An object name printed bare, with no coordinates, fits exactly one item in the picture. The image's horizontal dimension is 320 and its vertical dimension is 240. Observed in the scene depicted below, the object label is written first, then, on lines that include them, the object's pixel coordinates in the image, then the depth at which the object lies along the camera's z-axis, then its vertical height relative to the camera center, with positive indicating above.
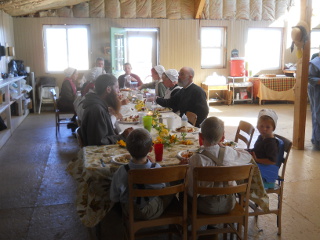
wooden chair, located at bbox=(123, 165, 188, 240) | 2.10 -0.83
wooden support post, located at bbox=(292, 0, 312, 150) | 5.29 -0.52
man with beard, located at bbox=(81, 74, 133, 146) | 3.02 -0.47
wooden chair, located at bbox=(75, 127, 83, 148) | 3.12 -0.68
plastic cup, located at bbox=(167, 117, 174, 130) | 3.52 -0.63
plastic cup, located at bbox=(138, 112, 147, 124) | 3.72 -0.60
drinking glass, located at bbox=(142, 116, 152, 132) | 3.34 -0.60
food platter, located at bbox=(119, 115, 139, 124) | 3.73 -0.66
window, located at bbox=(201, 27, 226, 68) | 10.61 +0.32
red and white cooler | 10.34 -0.28
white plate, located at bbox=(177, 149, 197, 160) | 2.53 -0.70
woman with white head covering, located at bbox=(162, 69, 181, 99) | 5.23 -0.34
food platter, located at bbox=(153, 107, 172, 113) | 4.60 -0.67
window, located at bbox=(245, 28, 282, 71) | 10.84 +0.25
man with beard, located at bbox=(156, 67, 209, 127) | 4.43 -0.52
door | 9.58 +0.27
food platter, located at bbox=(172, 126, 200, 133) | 3.36 -0.68
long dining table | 2.37 -0.86
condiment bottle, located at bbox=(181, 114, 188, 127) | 3.62 -0.64
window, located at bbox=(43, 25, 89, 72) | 9.62 +0.32
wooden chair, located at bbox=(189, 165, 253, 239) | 2.16 -0.84
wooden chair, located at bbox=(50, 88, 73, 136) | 6.16 -0.95
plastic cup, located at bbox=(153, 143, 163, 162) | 2.48 -0.65
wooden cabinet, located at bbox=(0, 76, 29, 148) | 6.16 -0.96
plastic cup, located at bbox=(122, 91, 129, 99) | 6.06 -0.62
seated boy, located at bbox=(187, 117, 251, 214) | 2.29 -0.65
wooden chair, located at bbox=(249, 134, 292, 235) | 2.88 -1.08
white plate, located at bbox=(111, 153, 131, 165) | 2.42 -0.70
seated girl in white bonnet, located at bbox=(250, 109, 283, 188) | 2.82 -0.74
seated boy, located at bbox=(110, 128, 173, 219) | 2.21 -0.74
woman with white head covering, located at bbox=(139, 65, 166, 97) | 5.88 -0.44
